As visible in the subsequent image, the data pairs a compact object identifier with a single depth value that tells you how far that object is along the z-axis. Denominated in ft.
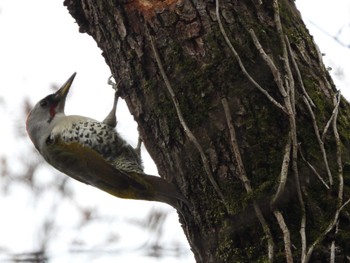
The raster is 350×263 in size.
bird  22.50
